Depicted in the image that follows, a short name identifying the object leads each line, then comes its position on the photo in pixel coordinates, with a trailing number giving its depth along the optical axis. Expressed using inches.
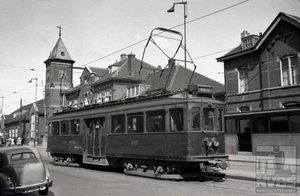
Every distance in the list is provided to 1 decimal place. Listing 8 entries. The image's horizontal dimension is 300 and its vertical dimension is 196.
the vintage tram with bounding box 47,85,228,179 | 462.5
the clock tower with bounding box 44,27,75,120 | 2282.2
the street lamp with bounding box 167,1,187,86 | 802.2
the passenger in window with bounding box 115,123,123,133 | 573.7
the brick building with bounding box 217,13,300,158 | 844.0
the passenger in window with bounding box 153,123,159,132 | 496.4
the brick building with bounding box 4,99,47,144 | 2496.3
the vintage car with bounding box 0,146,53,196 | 332.5
